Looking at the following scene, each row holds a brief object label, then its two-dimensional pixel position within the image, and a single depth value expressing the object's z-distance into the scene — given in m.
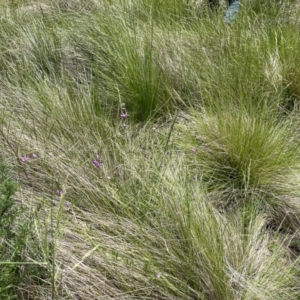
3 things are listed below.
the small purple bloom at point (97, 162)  1.86
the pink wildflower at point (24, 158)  1.83
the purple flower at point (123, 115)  2.18
